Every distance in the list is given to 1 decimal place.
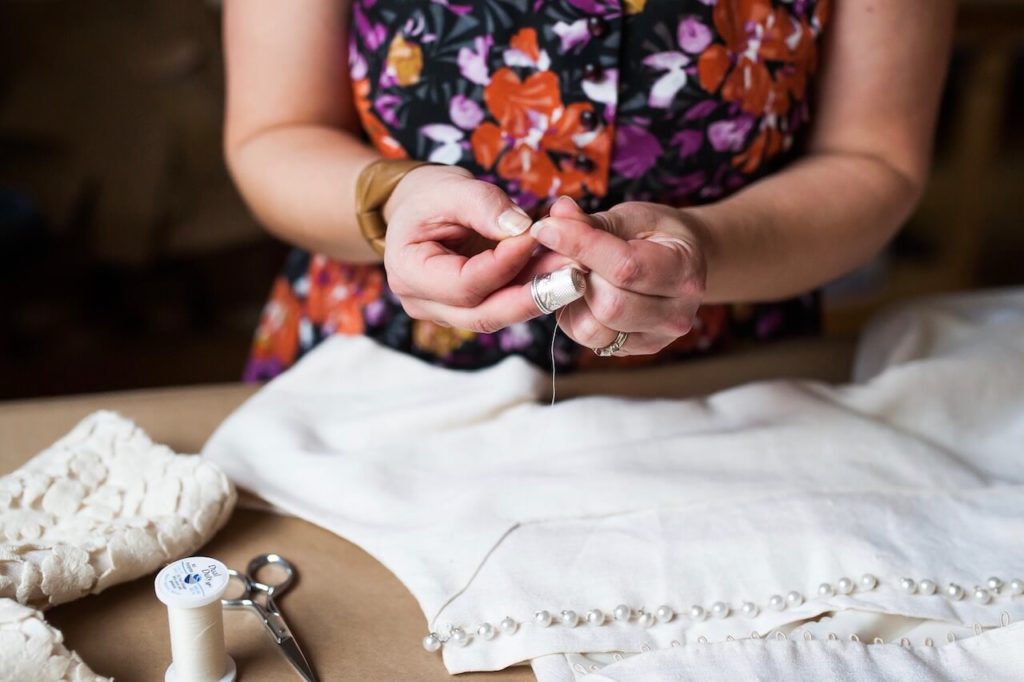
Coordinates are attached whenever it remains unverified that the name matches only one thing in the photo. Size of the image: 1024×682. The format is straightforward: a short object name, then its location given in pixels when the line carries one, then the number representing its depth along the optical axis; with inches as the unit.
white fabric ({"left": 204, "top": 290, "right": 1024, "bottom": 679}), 24.0
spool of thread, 20.7
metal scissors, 22.4
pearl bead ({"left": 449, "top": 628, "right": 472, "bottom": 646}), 22.9
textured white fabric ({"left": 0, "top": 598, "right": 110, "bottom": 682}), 19.6
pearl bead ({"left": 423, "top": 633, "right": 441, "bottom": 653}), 22.8
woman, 31.2
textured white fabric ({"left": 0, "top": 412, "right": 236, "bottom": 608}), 22.7
